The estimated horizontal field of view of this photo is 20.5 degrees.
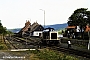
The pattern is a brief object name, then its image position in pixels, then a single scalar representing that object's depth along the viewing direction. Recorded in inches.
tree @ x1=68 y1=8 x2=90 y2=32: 4040.4
